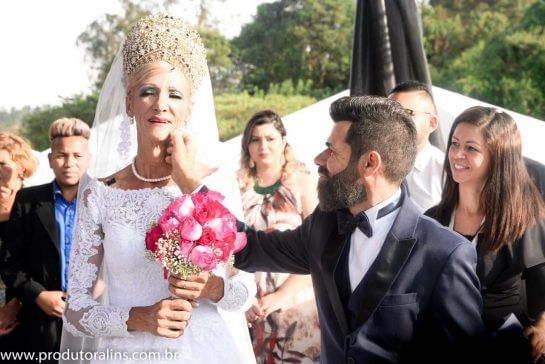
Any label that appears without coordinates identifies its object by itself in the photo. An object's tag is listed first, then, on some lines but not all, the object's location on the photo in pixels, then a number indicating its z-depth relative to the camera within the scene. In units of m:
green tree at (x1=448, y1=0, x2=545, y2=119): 21.27
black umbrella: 4.56
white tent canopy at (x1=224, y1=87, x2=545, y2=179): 5.41
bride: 2.75
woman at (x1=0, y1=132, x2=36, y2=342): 5.17
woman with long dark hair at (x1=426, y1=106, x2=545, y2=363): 3.30
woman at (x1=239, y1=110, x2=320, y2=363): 4.59
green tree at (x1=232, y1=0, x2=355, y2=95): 28.52
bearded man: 2.47
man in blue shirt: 4.46
